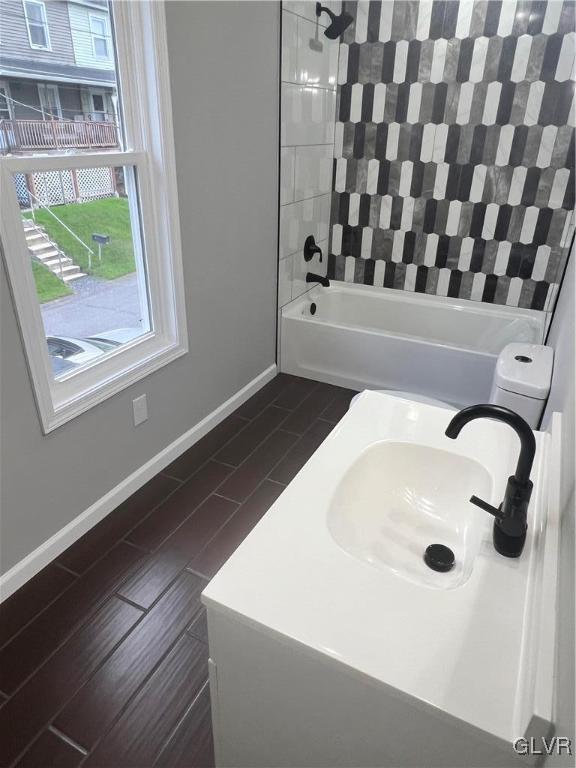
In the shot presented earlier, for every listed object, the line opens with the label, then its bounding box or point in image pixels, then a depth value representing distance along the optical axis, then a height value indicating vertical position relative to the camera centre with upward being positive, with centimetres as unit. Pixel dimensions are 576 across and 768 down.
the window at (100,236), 167 -35
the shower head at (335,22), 295 +60
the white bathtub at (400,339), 309 -118
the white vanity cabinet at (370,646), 75 -73
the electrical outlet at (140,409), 228 -112
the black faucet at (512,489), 96 -61
